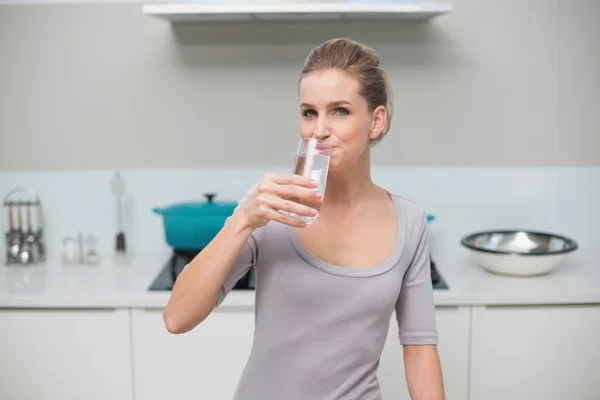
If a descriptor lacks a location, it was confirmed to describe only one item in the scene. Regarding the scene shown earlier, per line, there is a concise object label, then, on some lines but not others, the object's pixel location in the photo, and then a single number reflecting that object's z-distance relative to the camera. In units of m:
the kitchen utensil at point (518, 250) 2.18
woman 1.22
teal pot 2.33
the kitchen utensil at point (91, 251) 2.45
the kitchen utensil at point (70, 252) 2.44
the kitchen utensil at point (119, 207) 2.48
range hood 2.10
